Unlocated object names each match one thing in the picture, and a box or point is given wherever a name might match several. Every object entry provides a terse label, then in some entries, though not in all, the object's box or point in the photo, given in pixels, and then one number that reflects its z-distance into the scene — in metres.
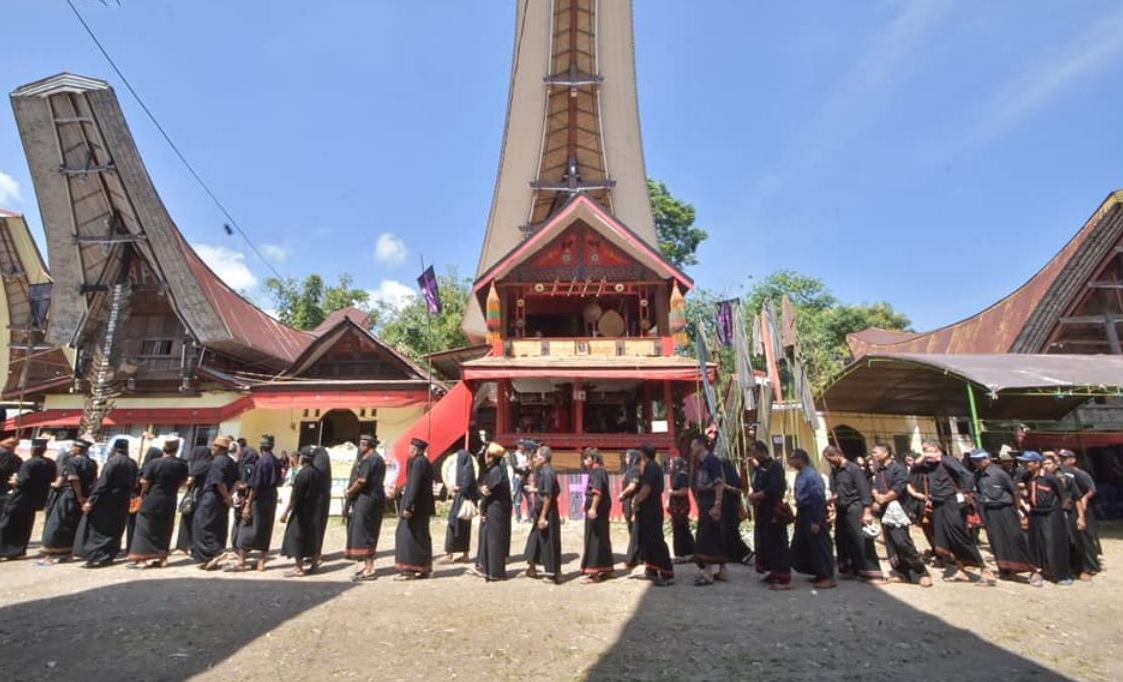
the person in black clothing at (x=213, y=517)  6.98
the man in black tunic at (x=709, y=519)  6.28
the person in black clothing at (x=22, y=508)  7.52
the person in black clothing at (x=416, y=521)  6.41
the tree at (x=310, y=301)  34.03
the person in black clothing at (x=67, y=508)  7.30
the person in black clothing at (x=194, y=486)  7.32
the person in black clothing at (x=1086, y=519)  6.90
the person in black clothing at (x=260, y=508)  6.96
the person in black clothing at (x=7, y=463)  7.88
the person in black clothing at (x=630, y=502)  6.52
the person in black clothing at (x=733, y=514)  7.02
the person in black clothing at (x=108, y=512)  7.09
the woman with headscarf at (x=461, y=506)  7.11
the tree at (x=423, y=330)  27.33
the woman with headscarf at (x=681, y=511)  6.69
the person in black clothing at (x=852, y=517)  6.42
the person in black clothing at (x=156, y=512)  6.96
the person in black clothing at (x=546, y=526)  6.43
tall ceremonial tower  17.58
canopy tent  9.16
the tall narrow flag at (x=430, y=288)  15.67
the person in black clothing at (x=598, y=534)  6.50
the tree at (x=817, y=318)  24.70
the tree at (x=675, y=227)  32.16
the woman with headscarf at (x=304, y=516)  6.63
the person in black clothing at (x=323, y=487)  6.84
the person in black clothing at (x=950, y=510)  6.42
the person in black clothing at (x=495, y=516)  6.46
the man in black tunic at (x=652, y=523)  6.32
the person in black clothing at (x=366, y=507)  6.45
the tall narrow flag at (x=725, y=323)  16.77
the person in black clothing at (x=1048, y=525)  6.56
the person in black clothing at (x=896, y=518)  6.28
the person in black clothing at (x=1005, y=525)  6.38
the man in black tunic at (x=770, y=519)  6.12
